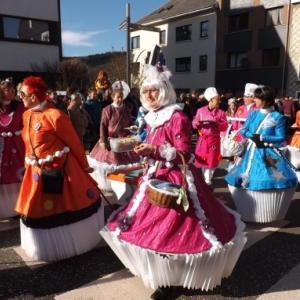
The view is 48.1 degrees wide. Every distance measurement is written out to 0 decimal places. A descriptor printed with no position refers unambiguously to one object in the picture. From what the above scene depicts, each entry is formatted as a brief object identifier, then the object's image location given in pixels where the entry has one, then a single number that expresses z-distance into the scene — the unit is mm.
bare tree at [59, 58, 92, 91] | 16406
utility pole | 8430
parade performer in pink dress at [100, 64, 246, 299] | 2488
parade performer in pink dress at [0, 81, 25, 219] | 4262
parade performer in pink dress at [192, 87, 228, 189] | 5551
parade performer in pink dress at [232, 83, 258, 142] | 6230
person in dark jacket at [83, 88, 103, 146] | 8031
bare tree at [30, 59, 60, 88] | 16105
